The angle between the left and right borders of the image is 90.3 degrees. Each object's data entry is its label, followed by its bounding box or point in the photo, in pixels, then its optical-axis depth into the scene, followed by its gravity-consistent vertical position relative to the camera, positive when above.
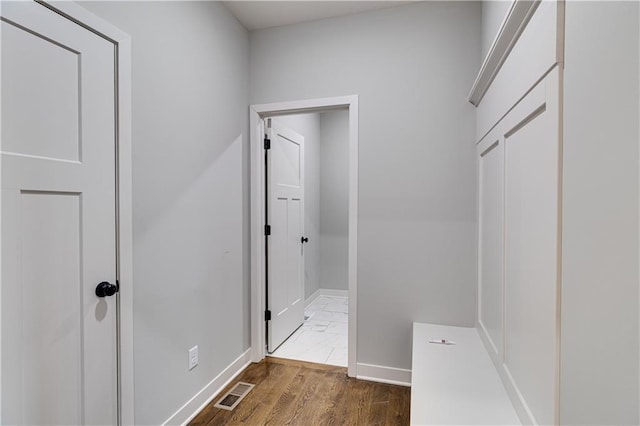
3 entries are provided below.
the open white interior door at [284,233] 2.74 -0.22
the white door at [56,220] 1.09 -0.04
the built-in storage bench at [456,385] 1.29 -0.83
